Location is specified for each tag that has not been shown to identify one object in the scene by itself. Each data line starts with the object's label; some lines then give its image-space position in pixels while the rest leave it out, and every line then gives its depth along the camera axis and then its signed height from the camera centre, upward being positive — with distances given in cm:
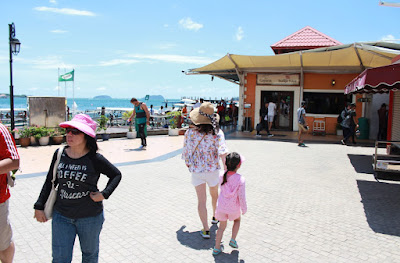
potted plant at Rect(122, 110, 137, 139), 1424 -87
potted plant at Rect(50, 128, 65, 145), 1207 -92
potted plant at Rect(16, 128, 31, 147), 1138 -93
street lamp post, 1288 +239
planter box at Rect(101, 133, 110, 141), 1363 -101
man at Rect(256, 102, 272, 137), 1556 -26
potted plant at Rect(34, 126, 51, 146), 1163 -88
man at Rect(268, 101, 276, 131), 1611 +19
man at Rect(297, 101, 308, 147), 1214 -15
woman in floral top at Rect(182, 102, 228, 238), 415 -47
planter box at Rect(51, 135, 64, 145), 1206 -104
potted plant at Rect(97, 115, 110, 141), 1341 -52
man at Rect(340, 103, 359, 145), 1251 -19
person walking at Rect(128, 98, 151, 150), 1114 -11
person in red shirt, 271 -65
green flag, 2158 +208
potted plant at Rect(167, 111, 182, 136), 1563 -46
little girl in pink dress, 370 -91
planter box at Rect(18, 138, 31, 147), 1138 -109
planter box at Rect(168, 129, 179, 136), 1562 -90
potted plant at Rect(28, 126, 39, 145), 1155 -80
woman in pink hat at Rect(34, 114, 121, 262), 271 -66
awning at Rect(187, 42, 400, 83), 1242 +235
